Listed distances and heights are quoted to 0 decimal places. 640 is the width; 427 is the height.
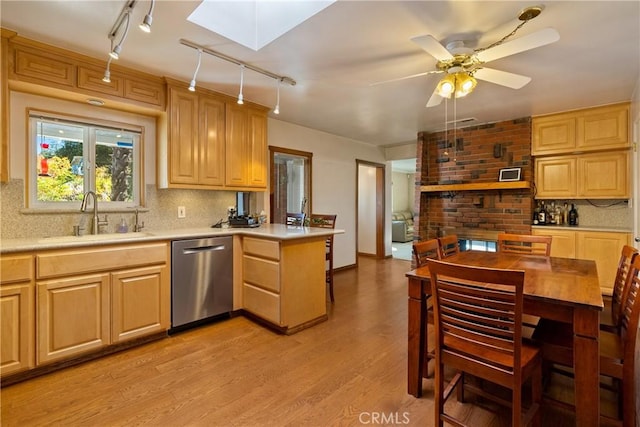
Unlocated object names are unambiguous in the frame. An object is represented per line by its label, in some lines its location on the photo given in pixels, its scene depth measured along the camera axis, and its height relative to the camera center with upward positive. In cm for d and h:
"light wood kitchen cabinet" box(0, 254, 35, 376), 195 -68
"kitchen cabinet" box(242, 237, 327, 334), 277 -67
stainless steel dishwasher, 274 -66
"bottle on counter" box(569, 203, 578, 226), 408 -3
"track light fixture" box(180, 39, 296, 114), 228 +127
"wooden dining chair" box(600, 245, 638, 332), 180 -52
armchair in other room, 886 -47
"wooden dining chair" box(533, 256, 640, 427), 142 -69
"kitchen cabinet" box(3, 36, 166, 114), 222 +110
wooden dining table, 133 -45
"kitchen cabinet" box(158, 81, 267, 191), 299 +75
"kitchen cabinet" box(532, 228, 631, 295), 353 -40
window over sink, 254 +46
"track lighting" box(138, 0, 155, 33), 156 +98
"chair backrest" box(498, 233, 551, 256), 264 -28
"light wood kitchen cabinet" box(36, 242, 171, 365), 212 -66
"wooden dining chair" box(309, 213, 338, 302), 368 -14
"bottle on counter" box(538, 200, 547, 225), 418 -4
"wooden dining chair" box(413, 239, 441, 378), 190 -60
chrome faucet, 267 +2
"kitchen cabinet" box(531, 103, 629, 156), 354 +105
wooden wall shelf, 410 +40
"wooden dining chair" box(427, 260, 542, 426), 127 -56
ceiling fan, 179 +103
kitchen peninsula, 202 -62
